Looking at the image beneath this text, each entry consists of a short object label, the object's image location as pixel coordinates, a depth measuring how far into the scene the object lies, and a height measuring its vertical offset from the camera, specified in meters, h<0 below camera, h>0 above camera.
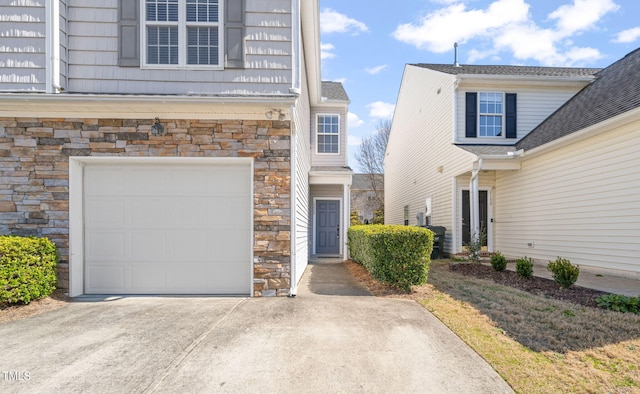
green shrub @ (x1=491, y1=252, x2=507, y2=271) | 7.70 -1.38
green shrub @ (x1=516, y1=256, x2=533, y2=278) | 6.84 -1.33
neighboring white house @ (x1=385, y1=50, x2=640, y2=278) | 6.85 +1.14
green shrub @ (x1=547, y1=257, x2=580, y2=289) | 5.66 -1.20
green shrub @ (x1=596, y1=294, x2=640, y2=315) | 4.46 -1.36
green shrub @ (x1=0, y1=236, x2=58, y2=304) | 4.42 -0.94
